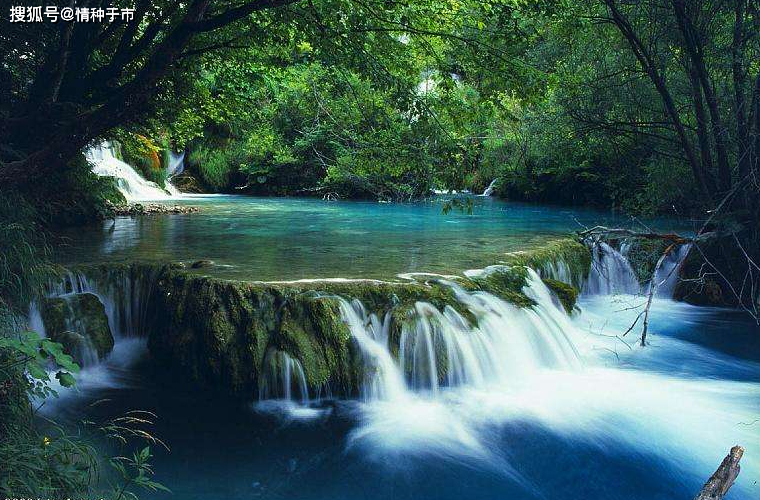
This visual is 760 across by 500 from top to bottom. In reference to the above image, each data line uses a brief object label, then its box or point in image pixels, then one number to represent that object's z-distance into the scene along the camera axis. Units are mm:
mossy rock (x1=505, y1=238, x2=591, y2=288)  9555
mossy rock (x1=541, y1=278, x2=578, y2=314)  9016
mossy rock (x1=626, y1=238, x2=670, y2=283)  11534
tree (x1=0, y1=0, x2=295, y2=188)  4871
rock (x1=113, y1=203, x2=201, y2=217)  15750
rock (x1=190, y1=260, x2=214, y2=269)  7557
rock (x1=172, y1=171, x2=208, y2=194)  28250
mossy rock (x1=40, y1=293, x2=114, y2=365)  6637
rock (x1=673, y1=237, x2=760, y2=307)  9914
